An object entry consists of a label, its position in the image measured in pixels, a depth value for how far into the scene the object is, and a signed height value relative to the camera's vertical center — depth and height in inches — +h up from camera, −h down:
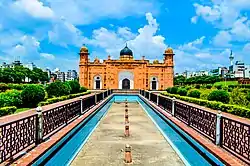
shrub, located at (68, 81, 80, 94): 695.0 -4.0
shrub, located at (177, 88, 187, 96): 630.5 -20.3
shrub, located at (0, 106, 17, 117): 264.8 -36.5
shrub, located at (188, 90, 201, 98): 533.3 -25.5
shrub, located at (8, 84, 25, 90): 644.7 -2.8
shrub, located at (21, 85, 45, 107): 363.0 -17.8
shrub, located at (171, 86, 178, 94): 729.7 -18.5
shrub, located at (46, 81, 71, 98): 510.4 -8.4
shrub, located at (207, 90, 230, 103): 406.4 -24.2
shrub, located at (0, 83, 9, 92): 598.3 -2.5
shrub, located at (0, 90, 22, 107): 301.6 -23.3
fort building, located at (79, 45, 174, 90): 1176.7 +84.0
